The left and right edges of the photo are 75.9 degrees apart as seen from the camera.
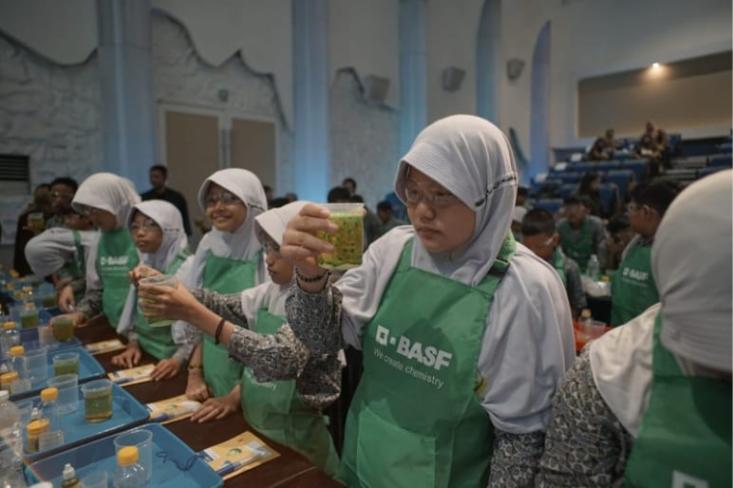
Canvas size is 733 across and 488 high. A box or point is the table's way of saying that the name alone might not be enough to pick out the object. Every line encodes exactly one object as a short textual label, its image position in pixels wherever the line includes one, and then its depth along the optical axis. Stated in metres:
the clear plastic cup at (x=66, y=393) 1.67
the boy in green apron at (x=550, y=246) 3.49
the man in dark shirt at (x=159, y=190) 6.04
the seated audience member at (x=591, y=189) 7.98
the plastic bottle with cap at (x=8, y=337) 2.13
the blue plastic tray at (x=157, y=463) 1.29
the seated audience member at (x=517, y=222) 4.63
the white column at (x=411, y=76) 11.18
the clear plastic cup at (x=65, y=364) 1.89
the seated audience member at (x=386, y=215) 7.08
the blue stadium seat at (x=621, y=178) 9.90
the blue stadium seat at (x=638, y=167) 10.58
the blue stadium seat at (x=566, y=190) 10.67
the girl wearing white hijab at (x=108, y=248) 2.81
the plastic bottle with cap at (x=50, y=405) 1.55
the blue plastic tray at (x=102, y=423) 1.48
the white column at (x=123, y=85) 6.51
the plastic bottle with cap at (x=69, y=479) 1.15
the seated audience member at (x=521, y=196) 6.51
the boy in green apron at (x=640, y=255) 3.21
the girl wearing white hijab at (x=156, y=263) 2.29
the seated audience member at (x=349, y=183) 8.65
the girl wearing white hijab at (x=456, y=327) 1.10
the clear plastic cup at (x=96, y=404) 1.62
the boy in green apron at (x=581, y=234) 5.46
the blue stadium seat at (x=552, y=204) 9.09
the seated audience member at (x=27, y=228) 4.25
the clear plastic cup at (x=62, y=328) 2.38
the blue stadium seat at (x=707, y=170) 9.83
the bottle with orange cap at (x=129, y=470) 1.20
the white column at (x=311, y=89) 9.11
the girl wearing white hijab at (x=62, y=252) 3.35
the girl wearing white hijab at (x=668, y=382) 0.72
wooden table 1.30
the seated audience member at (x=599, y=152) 12.56
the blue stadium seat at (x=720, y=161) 10.38
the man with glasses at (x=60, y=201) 4.02
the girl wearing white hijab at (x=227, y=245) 2.17
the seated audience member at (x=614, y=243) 5.18
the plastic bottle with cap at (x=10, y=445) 1.28
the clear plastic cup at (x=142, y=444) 1.30
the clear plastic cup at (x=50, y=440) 1.43
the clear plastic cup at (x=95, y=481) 1.19
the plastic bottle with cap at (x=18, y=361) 1.87
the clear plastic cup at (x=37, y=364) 1.92
